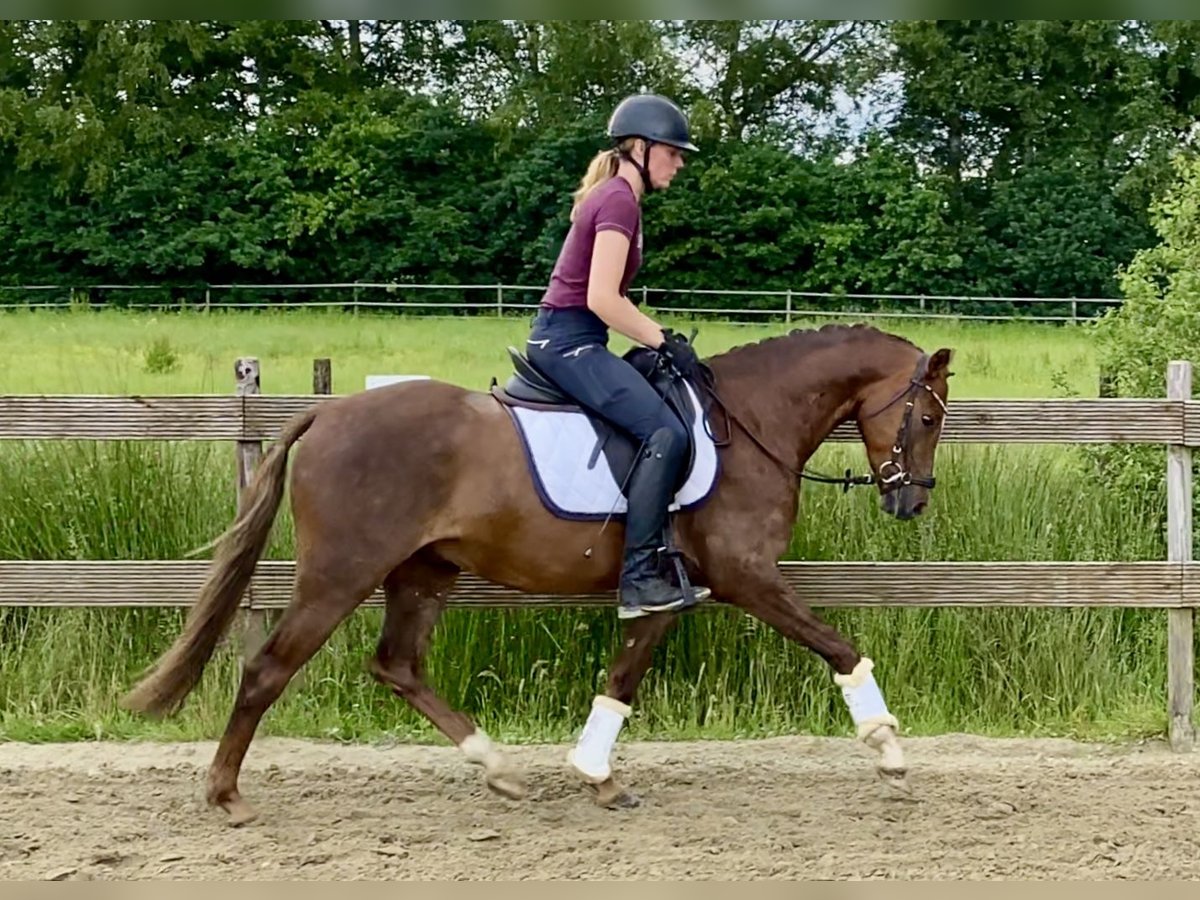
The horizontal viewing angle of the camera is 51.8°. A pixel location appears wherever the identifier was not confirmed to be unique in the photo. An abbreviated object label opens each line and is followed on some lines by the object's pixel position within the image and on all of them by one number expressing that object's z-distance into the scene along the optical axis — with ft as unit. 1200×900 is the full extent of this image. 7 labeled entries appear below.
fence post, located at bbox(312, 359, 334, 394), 21.35
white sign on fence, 18.04
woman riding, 15.62
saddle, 16.02
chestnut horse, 15.90
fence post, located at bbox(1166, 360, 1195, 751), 19.47
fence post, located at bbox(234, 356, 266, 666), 19.19
